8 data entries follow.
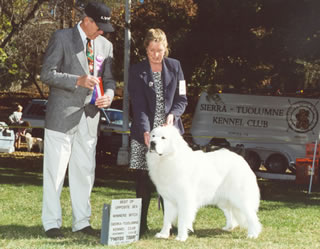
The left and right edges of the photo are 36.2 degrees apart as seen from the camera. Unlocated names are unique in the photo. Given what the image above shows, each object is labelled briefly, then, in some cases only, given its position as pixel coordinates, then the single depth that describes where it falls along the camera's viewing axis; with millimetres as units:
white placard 4699
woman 5219
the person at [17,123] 19953
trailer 14539
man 4891
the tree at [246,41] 11492
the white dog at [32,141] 18802
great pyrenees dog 4996
